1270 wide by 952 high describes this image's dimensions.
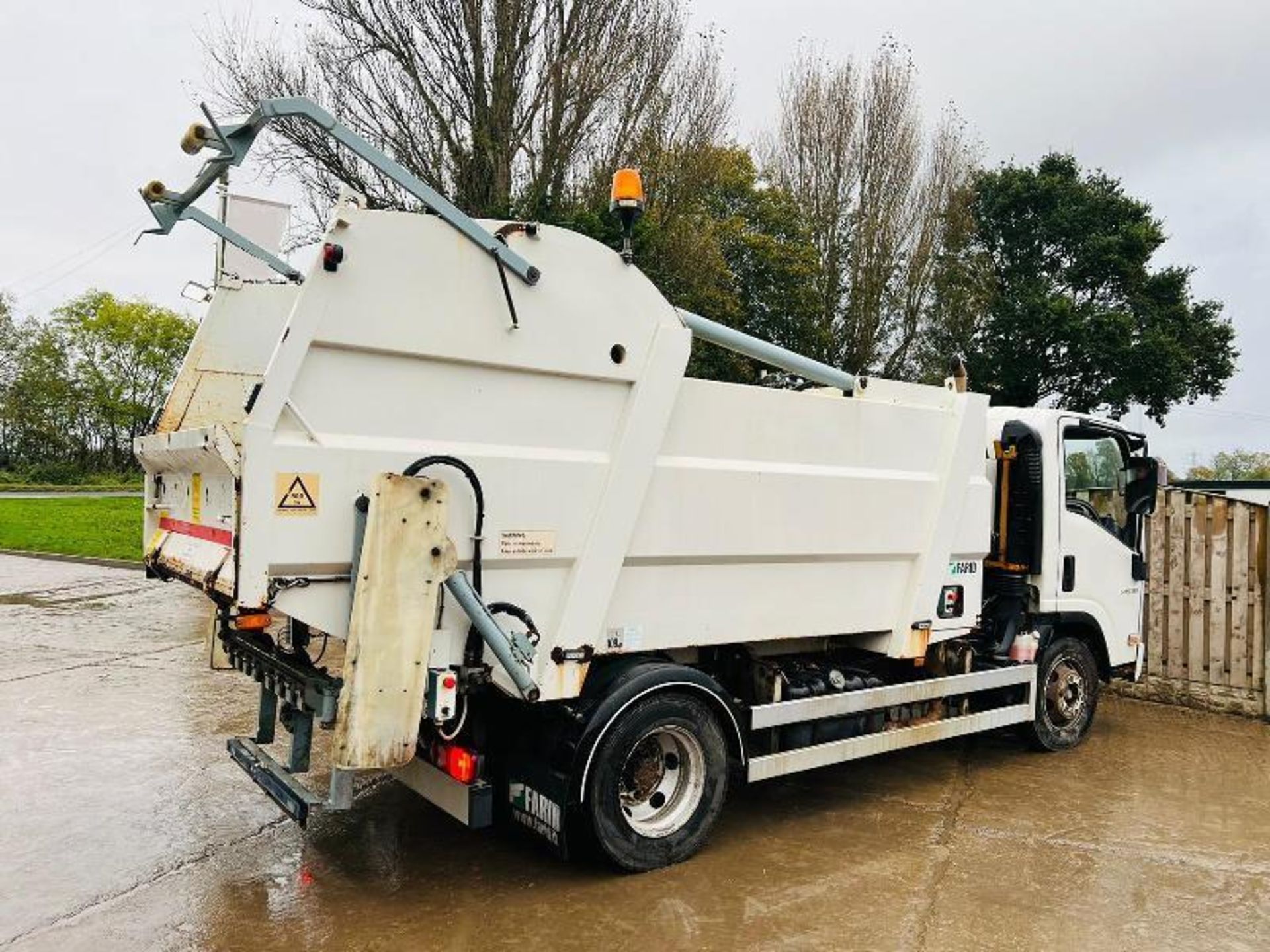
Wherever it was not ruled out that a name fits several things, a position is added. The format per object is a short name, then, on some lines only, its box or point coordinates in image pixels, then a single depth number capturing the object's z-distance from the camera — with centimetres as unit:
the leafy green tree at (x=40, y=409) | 4184
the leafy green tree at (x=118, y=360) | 4319
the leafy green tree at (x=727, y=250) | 1529
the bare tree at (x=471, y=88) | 1373
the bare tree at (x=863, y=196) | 2317
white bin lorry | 358
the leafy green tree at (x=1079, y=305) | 2428
